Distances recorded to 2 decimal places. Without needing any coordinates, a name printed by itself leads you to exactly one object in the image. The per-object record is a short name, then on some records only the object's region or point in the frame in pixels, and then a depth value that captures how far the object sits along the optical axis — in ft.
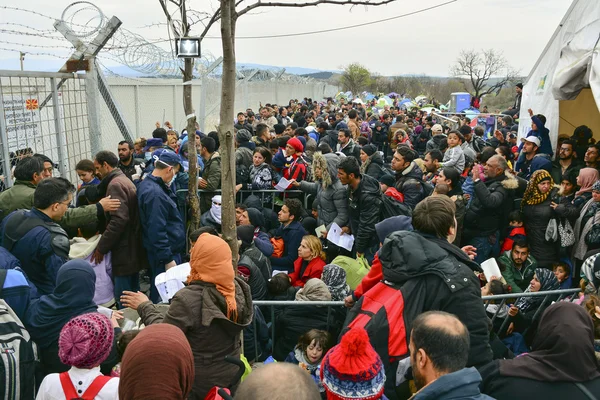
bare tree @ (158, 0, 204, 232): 19.75
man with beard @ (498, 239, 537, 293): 17.81
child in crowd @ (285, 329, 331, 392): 13.01
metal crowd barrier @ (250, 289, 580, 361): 13.99
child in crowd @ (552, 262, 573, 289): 17.56
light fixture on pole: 18.03
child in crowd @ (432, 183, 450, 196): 19.19
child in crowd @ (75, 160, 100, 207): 19.40
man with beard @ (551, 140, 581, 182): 23.95
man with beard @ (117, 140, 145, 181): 23.67
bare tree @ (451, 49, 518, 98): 137.90
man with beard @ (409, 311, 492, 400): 7.08
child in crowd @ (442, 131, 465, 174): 26.13
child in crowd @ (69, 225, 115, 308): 16.39
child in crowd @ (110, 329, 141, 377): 10.80
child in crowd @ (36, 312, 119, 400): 8.31
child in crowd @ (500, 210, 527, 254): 19.72
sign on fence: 19.27
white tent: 22.90
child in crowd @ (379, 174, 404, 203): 19.71
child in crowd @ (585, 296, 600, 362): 10.19
